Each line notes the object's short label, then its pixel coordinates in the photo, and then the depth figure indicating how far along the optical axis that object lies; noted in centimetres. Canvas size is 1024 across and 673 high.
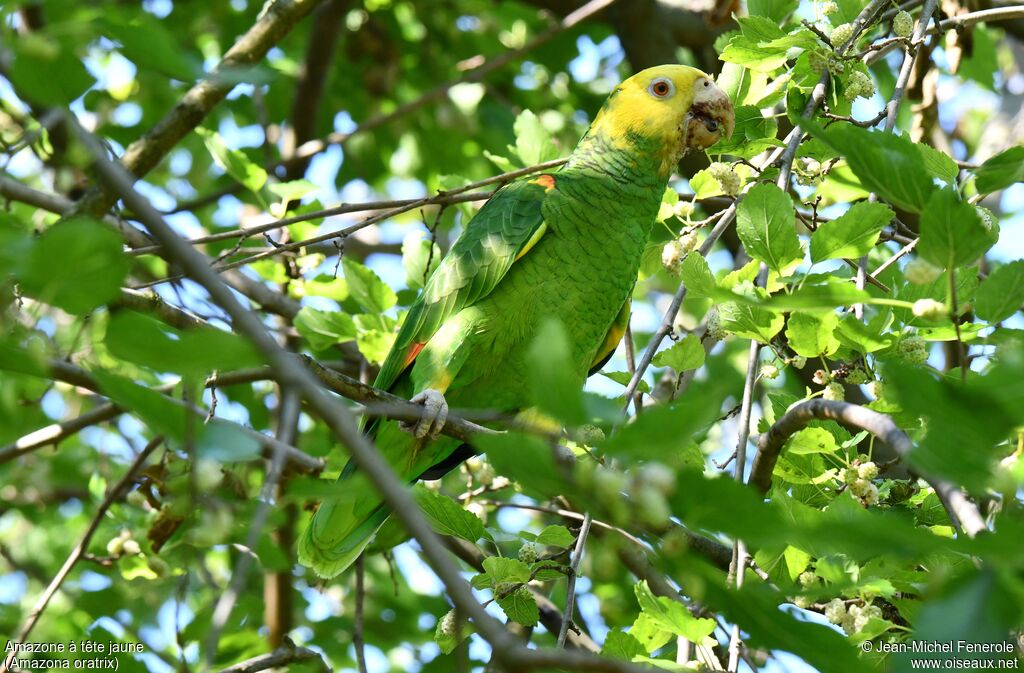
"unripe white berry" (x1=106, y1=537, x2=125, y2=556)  687
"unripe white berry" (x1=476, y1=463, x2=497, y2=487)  705
